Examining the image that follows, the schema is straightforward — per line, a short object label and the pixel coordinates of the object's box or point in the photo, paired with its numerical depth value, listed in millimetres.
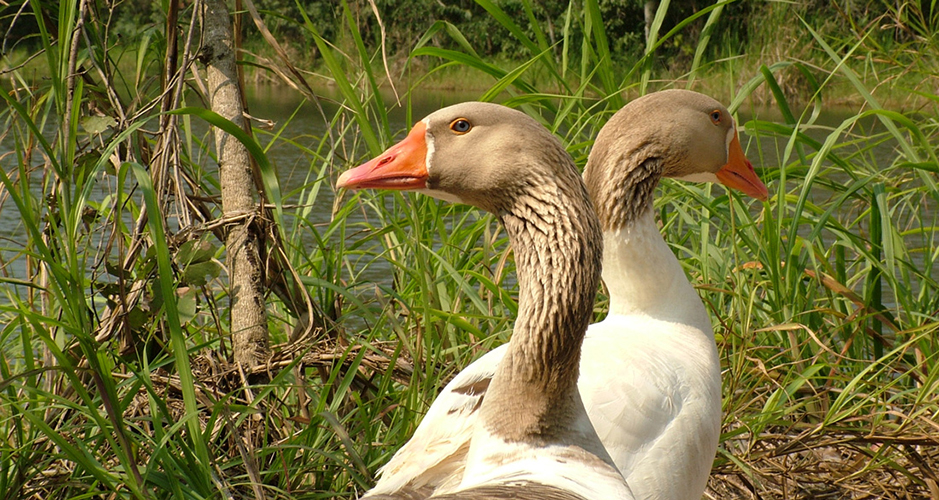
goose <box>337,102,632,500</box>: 3299
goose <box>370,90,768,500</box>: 4164
